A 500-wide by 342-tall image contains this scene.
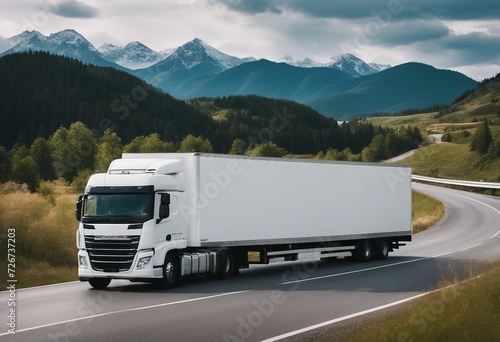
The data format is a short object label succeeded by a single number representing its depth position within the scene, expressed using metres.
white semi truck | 19.16
